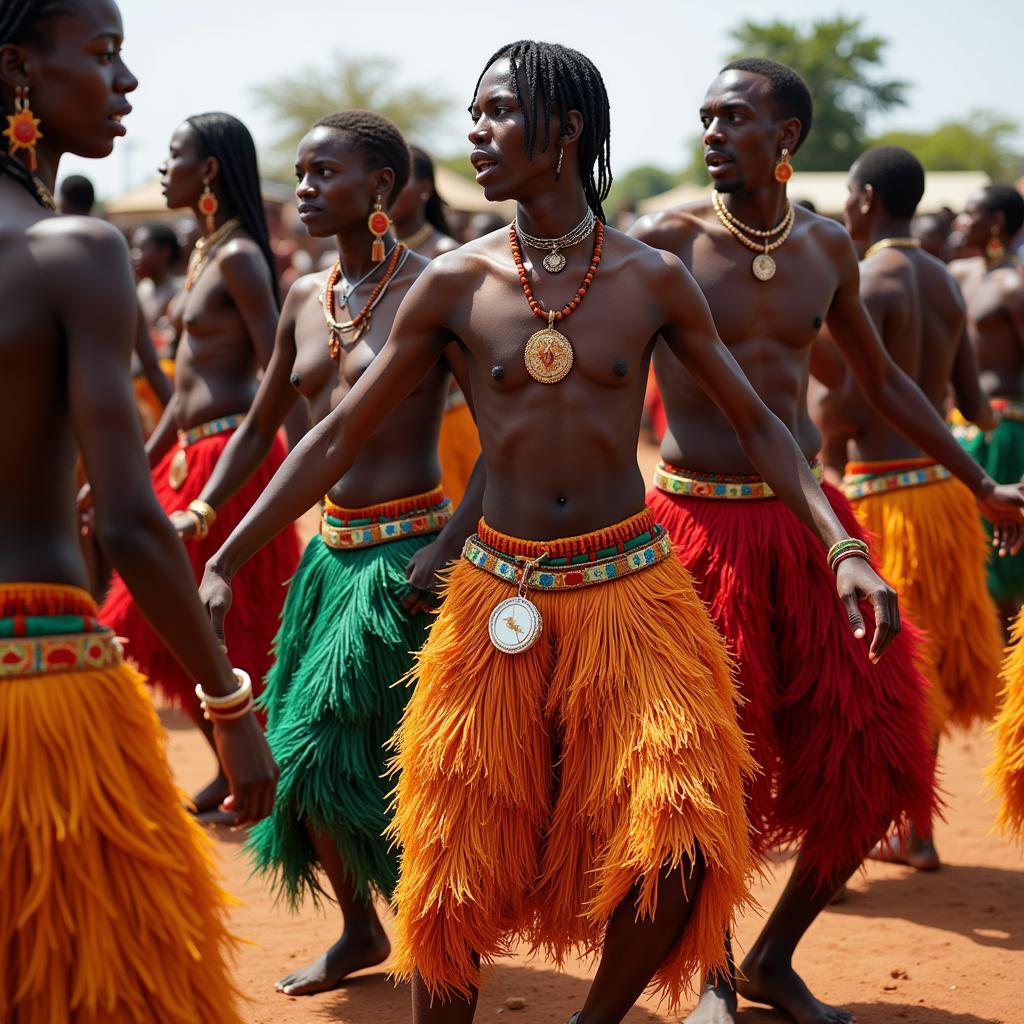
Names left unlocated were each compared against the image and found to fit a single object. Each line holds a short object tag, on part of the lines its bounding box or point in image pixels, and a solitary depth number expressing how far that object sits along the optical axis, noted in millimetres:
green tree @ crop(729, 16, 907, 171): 57781
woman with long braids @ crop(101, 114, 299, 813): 5785
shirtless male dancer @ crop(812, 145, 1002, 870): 5715
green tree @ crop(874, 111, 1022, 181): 72931
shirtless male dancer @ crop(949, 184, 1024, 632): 6957
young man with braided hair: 3170
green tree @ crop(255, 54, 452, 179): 68438
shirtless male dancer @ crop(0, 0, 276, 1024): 2361
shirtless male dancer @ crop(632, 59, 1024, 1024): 4113
